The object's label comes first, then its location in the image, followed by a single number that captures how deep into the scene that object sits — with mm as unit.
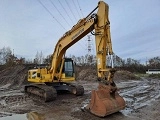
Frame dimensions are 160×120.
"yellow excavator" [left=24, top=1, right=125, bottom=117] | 4168
